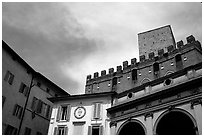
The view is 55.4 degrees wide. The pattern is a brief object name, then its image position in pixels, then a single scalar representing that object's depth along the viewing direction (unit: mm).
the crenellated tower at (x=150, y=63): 23531
